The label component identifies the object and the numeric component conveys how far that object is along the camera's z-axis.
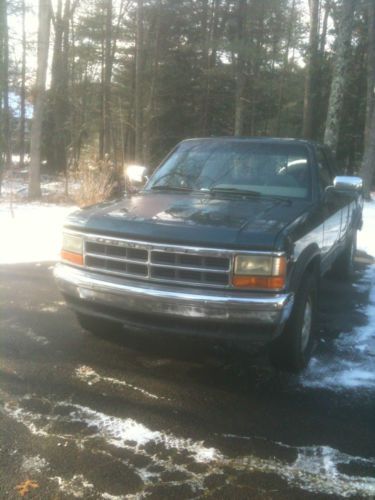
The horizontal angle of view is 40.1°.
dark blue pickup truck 3.53
